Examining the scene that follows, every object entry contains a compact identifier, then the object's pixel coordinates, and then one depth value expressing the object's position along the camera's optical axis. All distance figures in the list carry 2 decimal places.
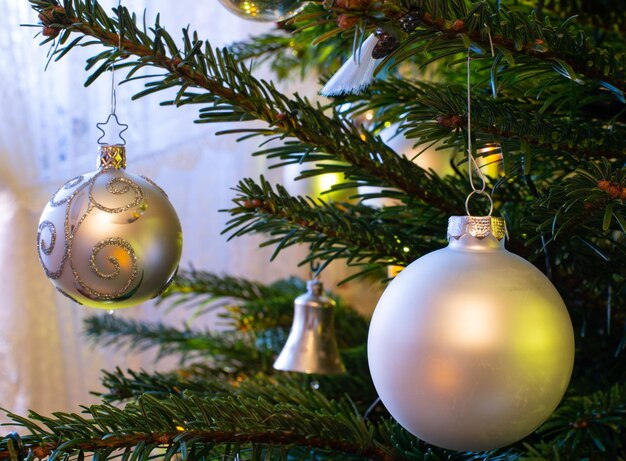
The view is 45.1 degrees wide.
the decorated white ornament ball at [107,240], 0.50
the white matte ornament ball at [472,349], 0.33
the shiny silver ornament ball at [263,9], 0.58
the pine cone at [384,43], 0.34
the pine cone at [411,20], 0.31
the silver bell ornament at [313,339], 0.70
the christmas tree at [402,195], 0.36
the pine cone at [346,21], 0.30
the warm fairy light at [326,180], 0.88
